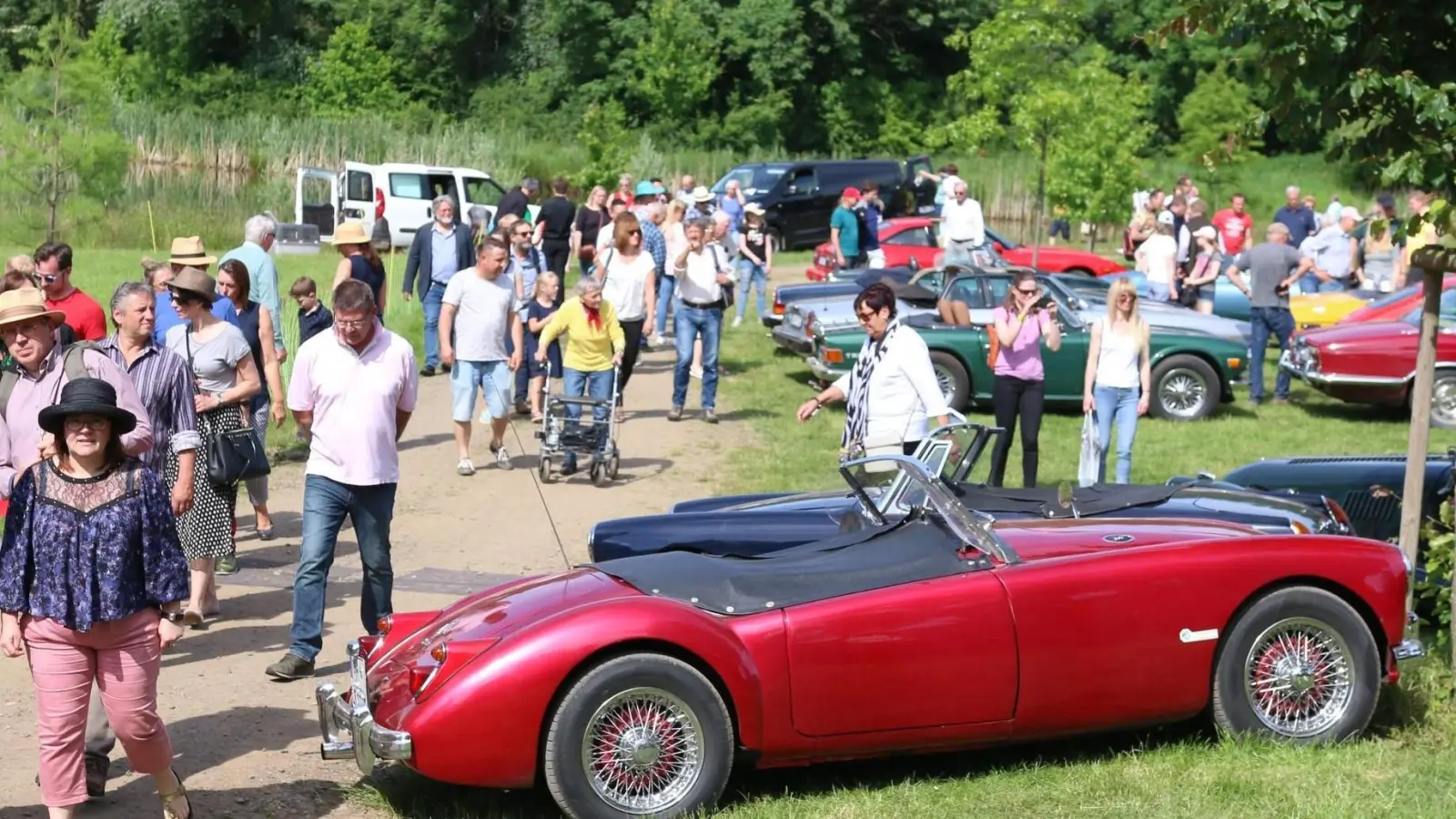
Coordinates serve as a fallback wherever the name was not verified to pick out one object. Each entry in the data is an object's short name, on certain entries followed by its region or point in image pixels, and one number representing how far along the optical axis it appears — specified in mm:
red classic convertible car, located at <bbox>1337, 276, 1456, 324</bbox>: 19297
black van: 38344
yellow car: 22156
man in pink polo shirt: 8141
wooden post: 8445
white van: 35219
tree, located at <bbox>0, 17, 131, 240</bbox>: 31438
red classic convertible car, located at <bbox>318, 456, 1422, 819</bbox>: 6020
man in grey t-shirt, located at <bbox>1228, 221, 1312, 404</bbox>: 18938
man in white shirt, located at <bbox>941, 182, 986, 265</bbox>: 25344
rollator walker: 13938
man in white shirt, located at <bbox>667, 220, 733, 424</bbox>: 16719
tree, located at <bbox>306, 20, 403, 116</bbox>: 59781
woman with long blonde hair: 12922
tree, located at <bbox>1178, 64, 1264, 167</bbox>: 52844
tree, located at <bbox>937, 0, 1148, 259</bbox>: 31250
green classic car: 17875
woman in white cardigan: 9531
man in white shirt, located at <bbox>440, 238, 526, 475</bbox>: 13750
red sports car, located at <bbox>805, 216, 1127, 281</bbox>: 26750
